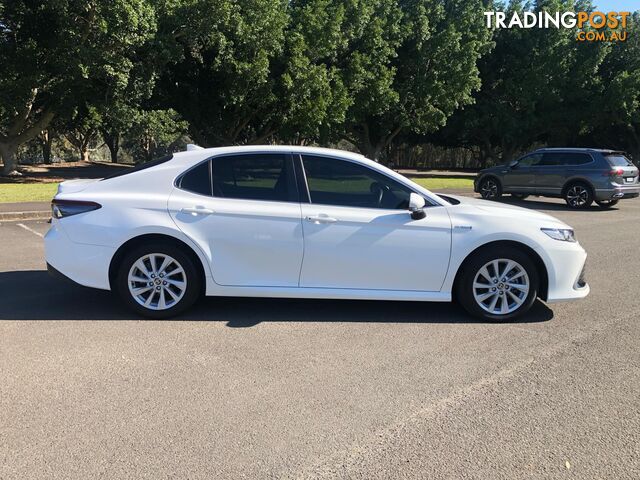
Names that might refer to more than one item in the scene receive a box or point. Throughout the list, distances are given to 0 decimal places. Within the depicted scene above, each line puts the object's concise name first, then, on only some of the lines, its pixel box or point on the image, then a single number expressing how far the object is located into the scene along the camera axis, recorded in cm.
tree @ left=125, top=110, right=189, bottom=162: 2222
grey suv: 1541
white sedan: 489
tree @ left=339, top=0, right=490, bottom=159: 2688
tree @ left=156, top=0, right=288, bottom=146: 2038
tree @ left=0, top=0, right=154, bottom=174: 1814
